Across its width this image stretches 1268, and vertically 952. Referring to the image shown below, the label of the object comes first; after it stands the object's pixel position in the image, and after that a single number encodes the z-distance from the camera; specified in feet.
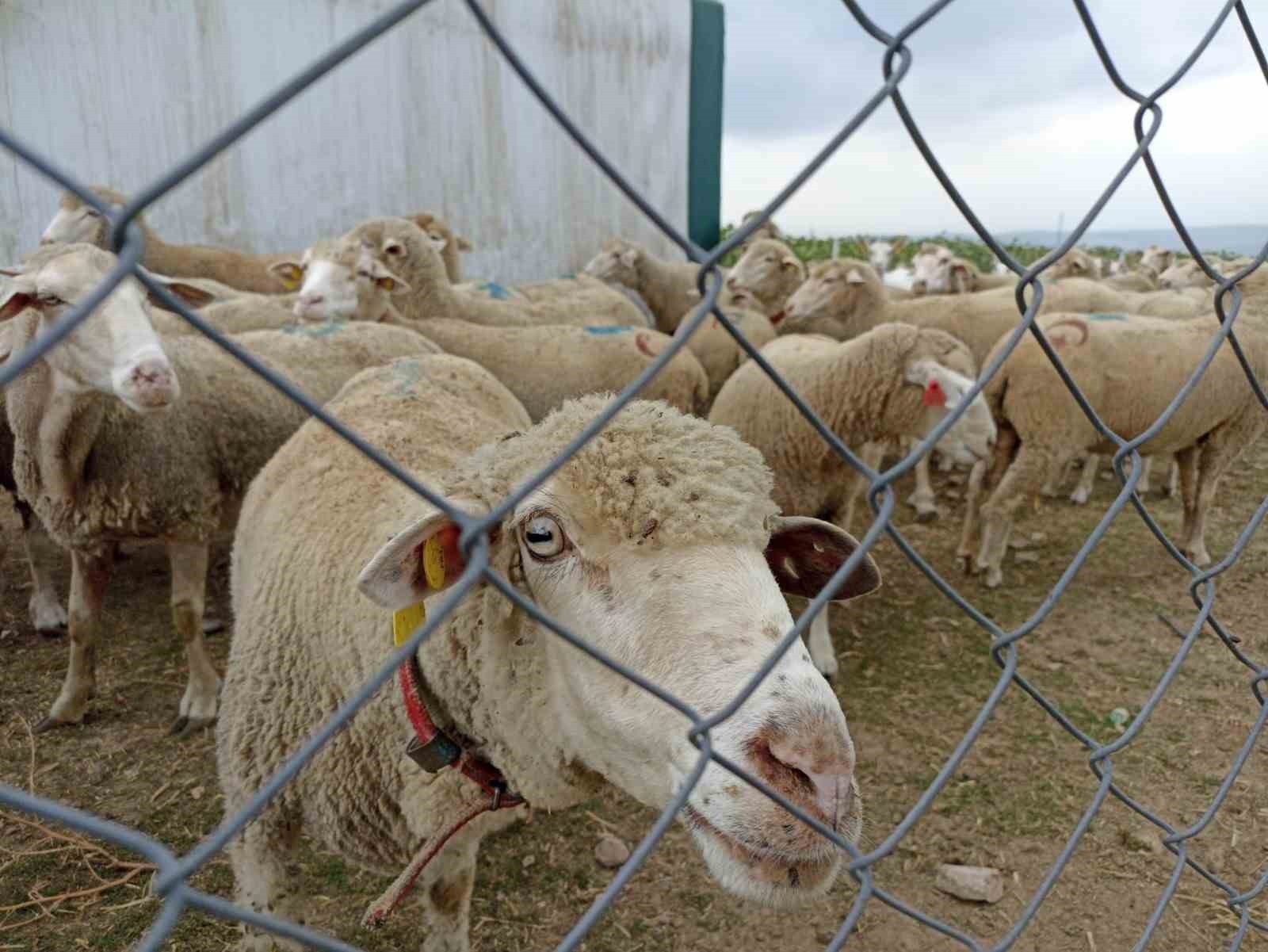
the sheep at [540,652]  3.56
